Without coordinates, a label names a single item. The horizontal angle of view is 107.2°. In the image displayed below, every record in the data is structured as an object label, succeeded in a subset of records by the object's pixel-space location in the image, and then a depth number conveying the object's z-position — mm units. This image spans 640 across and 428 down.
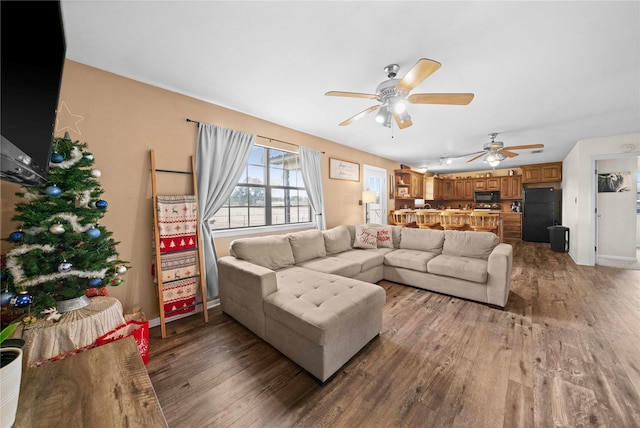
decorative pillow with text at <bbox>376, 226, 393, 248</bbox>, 4176
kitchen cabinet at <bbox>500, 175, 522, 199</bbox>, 7671
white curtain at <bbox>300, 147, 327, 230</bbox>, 4062
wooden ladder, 2371
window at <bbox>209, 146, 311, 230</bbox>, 3354
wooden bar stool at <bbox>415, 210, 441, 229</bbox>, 5496
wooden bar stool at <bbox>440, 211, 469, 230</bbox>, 5148
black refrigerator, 6766
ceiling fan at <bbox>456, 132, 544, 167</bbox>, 4180
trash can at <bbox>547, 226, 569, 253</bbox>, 5742
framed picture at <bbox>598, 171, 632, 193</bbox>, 4962
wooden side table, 629
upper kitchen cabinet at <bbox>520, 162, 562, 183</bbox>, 6797
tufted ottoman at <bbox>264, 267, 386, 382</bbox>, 1694
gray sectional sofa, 1798
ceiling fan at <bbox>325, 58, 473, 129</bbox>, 1903
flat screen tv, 663
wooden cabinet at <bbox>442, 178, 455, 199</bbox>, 8867
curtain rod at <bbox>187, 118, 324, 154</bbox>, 2778
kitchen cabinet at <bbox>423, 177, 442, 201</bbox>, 8195
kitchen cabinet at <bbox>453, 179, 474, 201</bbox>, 8547
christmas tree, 1555
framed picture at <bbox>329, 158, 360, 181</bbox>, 4707
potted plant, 542
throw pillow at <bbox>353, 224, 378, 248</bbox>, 4062
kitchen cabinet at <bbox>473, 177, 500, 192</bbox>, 8039
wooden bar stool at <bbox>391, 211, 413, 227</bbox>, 6087
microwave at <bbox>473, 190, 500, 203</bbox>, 8086
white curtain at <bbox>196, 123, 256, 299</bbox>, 2840
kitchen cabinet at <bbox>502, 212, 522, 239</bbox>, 7462
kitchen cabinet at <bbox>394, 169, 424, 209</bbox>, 6930
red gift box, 1783
